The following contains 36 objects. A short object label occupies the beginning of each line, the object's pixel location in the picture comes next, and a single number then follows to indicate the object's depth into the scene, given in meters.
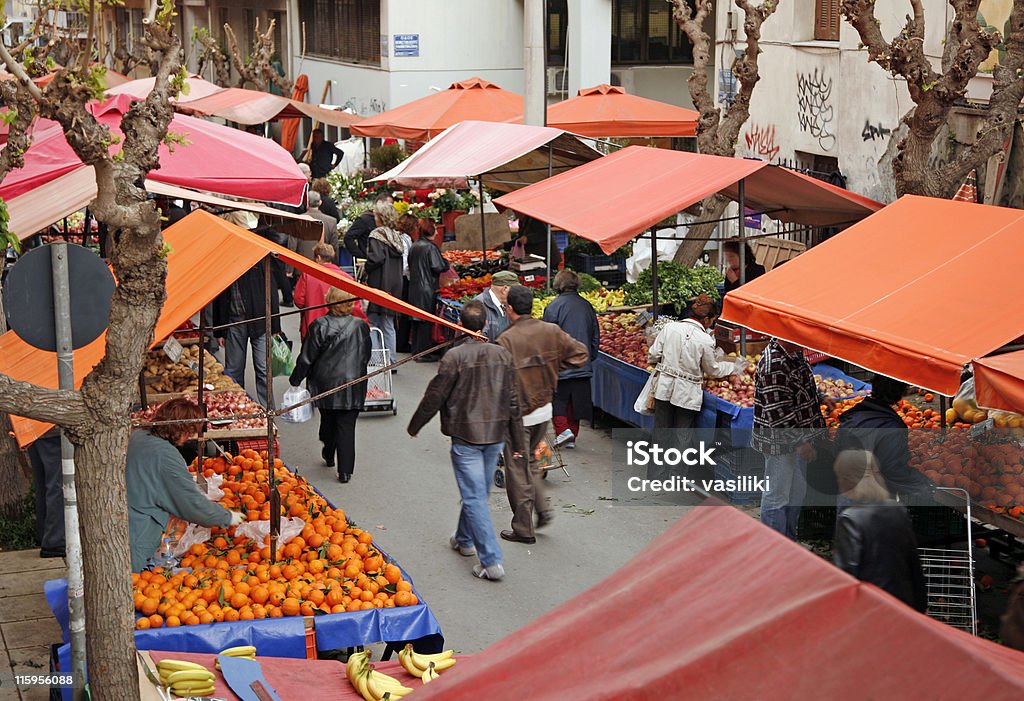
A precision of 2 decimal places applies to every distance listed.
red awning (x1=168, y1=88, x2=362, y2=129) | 22.64
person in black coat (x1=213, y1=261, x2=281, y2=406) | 12.62
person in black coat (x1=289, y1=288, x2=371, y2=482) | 10.59
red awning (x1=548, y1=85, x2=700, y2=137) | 18.17
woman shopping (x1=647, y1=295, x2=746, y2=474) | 10.28
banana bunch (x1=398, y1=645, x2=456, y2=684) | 6.36
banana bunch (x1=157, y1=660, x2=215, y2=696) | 5.95
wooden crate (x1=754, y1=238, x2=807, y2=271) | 16.03
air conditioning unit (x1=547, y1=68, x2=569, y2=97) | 27.79
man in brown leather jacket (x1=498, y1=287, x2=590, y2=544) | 9.38
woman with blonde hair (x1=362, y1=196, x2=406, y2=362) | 14.36
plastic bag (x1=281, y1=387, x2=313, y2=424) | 11.80
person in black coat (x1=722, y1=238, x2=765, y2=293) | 13.28
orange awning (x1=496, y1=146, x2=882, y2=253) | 10.99
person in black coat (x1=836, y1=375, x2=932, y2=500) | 7.66
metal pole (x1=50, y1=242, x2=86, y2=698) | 6.19
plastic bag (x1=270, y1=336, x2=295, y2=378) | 12.98
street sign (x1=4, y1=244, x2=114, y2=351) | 5.75
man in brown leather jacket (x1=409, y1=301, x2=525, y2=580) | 8.59
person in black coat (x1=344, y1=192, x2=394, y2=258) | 16.25
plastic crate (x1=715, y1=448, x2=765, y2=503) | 10.03
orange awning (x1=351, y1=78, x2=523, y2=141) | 19.45
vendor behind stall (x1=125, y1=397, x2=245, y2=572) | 7.04
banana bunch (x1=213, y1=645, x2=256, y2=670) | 6.45
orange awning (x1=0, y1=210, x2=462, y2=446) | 7.58
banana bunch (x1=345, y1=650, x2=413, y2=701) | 6.05
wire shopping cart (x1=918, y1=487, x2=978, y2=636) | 7.13
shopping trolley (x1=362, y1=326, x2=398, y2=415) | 13.03
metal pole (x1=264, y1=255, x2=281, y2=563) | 7.64
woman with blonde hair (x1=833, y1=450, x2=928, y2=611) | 5.97
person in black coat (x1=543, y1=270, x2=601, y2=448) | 11.28
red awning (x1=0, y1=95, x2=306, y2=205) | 10.79
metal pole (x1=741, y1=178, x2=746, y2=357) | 11.17
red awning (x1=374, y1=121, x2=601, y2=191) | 14.18
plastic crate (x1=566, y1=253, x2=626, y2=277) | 17.48
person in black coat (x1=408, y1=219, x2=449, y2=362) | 14.52
